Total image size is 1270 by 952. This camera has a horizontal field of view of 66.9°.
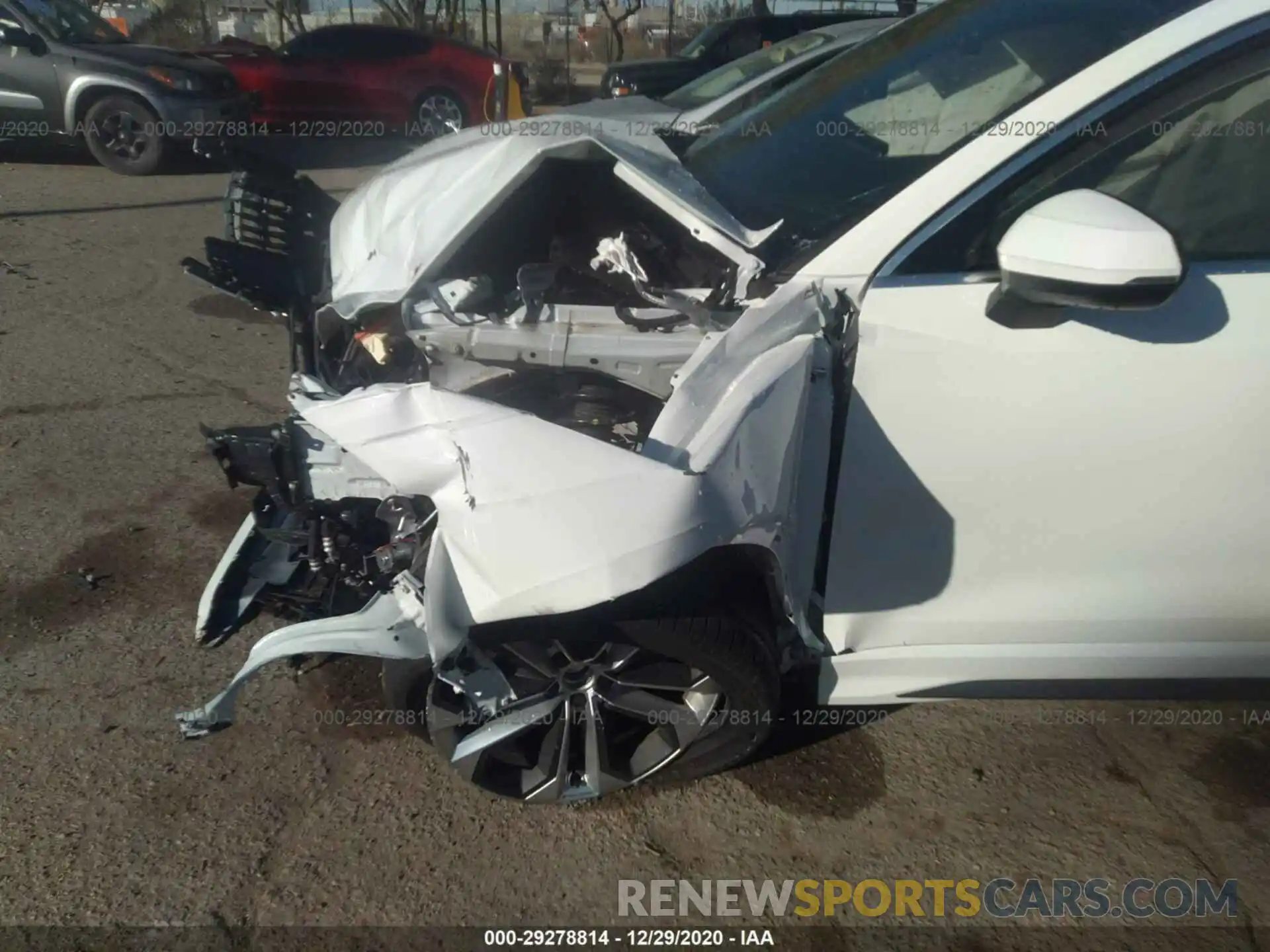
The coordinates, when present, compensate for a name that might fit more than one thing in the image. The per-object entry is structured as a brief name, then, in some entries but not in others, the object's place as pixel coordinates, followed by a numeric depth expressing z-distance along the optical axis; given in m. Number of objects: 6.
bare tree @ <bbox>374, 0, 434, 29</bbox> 20.20
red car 11.07
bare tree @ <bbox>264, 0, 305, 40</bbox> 20.05
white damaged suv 1.83
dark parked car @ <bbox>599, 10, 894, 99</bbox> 11.12
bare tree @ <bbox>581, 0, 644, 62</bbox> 20.39
